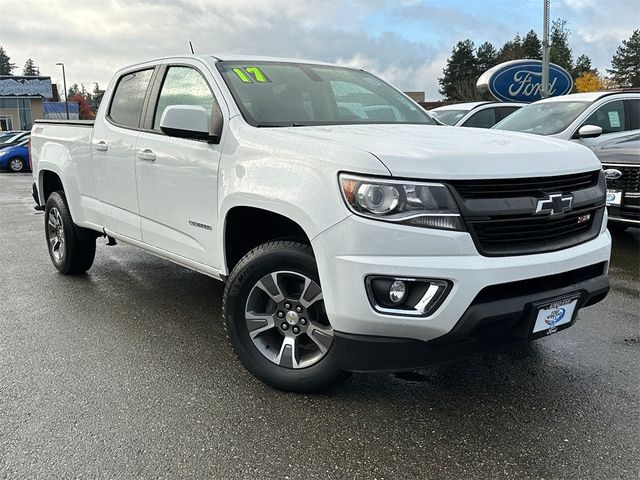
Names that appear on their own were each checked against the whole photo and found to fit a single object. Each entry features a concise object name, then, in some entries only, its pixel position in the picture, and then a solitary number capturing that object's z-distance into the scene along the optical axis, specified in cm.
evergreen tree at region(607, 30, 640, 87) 7550
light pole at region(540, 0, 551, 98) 1745
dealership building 6350
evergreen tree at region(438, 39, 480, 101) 7230
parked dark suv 629
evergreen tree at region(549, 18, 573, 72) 6671
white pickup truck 260
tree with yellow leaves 5812
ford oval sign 1852
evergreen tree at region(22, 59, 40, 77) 14300
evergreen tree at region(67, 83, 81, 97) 12117
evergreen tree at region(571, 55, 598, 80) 7639
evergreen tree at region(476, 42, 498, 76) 7344
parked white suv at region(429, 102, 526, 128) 1055
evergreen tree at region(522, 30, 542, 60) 6582
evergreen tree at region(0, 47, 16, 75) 13600
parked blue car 2208
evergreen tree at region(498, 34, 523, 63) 6275
